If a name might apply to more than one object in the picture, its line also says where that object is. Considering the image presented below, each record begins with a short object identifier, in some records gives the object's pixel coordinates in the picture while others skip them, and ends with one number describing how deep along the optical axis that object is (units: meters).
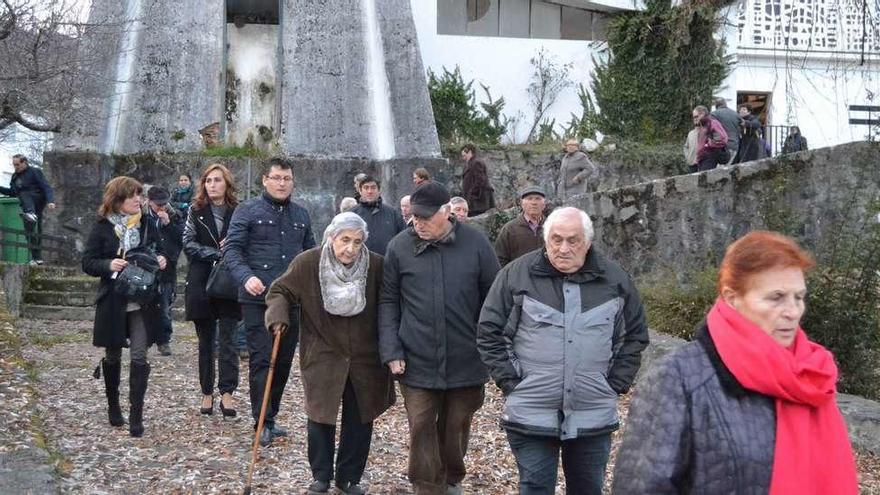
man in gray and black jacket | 5.71
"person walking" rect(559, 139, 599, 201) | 19.47
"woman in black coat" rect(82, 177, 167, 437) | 8.61
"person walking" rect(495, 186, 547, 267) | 10.88
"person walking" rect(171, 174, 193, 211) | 15.60
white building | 24.58
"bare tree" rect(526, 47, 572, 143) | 24.92
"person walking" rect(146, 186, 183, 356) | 11.86
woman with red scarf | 3.40
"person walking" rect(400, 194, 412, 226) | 12.66
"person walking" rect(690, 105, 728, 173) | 18.41
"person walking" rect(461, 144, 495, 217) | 19.03
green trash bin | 18.94
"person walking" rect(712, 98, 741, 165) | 19.08
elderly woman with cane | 7.25
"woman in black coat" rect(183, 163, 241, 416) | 9.41
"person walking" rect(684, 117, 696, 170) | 19.27
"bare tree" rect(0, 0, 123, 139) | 12.52
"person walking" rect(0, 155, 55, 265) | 19.36
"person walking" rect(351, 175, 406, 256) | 11.24
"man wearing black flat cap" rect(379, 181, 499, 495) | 6.90
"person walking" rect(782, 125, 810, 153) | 15.35
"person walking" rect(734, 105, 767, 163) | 19.61
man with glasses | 8.48
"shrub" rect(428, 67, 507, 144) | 24.42
